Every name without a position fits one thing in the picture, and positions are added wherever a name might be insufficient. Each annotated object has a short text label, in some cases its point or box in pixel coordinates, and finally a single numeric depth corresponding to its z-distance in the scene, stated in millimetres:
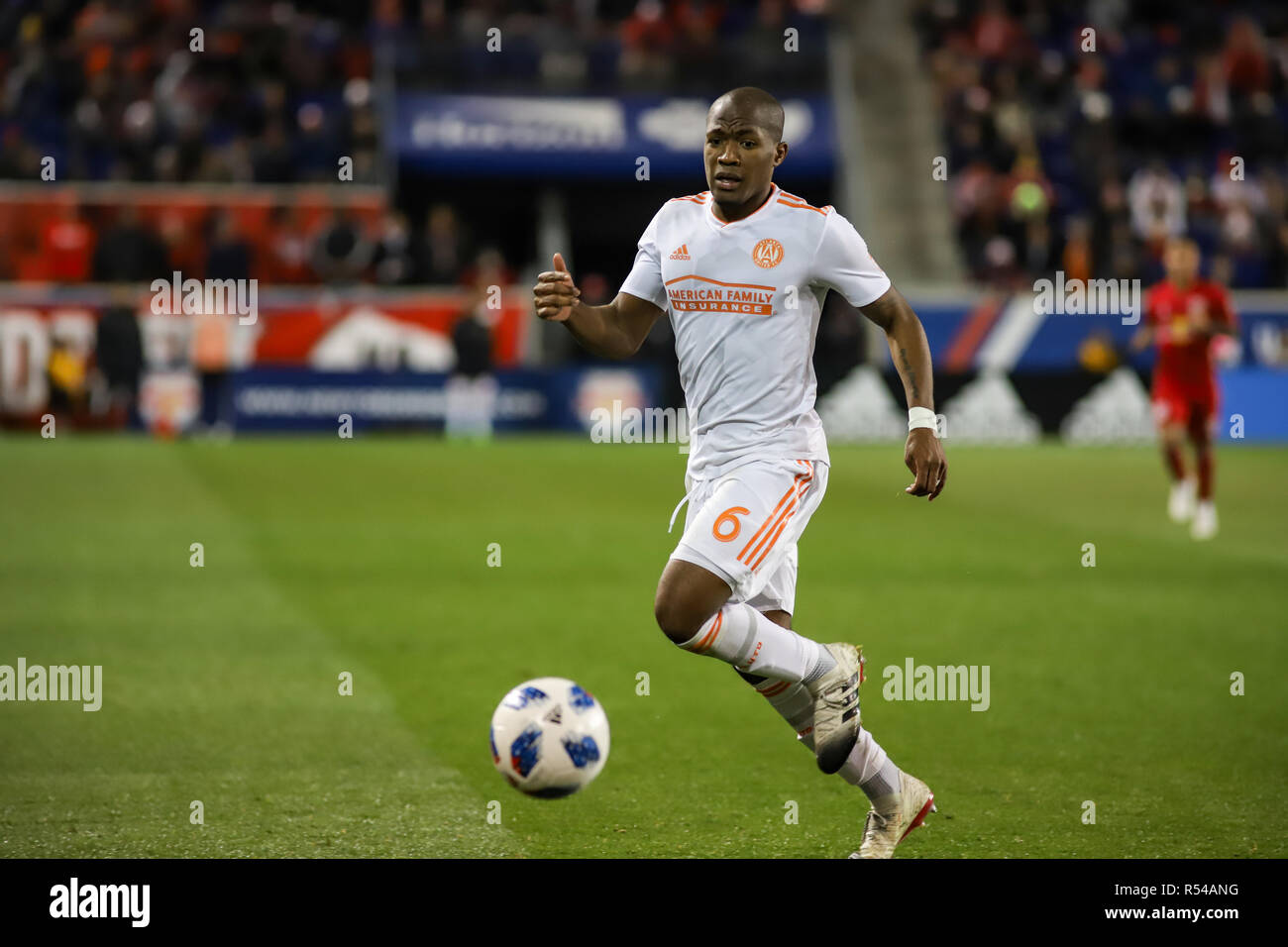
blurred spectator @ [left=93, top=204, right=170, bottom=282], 26500
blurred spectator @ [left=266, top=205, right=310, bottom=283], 28141
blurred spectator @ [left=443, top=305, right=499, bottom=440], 25312
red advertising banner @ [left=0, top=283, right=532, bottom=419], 25250
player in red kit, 16344
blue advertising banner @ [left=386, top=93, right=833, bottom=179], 30641
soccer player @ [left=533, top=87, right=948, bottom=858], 5477
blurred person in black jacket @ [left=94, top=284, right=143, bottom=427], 24703
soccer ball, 5617
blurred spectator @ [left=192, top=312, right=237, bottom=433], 25547
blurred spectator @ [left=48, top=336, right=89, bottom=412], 25312
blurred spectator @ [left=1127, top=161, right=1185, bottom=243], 29781
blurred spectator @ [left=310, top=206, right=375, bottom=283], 27578
